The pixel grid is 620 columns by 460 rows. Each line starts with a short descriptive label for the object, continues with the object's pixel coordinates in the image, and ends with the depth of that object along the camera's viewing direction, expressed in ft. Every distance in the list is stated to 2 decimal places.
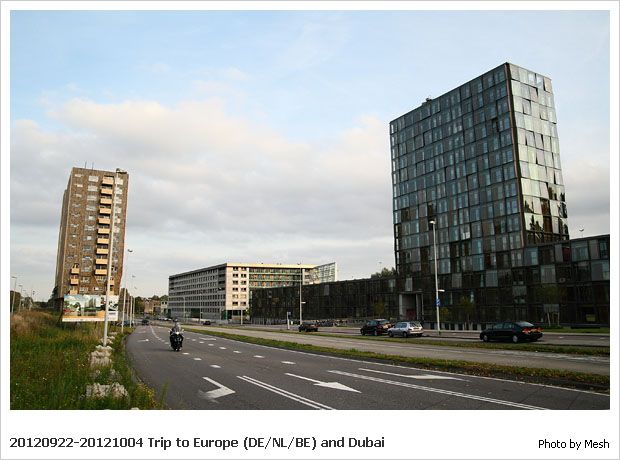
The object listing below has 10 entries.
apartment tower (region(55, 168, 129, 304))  341.00
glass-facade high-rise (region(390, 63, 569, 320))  224.94
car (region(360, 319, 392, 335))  147.43
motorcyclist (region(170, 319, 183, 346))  86.16
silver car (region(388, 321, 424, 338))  127.65
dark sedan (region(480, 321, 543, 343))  95.86
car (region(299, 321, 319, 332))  186.71
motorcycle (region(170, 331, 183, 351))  84.23
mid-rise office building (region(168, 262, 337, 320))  567.59
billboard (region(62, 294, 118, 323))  111.14
